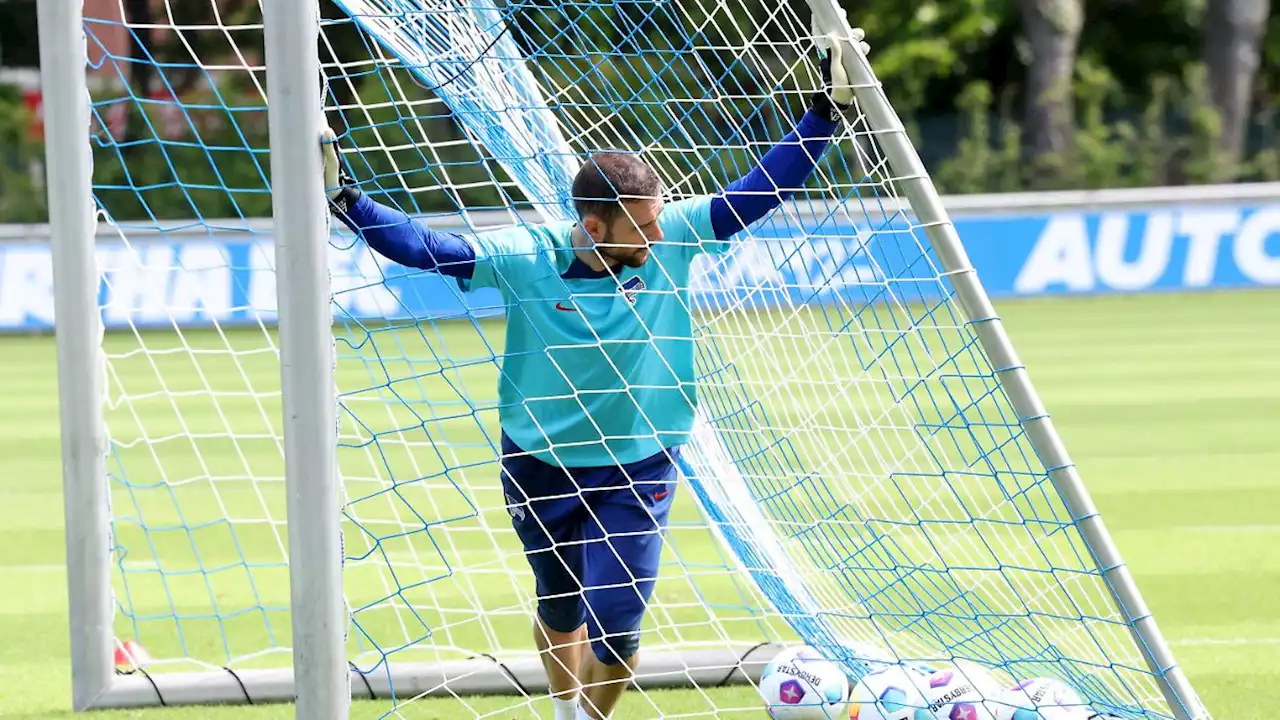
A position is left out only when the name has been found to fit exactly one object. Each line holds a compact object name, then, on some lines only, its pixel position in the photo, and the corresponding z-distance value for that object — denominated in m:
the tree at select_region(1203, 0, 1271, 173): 46.72
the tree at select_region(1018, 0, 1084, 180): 46.44
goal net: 8.48
